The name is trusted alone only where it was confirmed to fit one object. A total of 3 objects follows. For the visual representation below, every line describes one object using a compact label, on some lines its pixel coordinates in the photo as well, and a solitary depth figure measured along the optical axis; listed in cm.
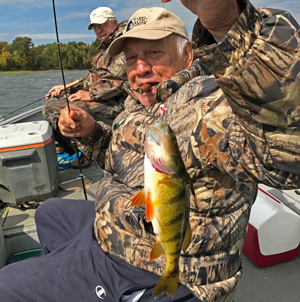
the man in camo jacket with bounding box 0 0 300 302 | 29
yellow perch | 40
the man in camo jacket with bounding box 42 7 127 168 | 147
